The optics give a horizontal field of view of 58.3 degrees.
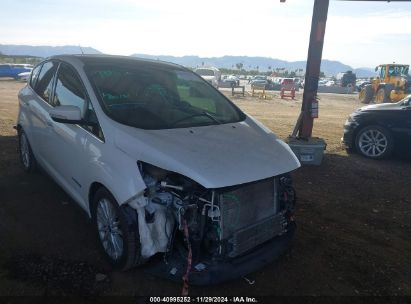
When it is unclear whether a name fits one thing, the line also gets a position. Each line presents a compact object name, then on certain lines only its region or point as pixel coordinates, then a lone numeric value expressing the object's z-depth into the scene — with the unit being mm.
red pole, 7367
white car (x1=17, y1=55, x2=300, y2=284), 2975
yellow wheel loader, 22297
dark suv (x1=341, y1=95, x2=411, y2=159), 7762
